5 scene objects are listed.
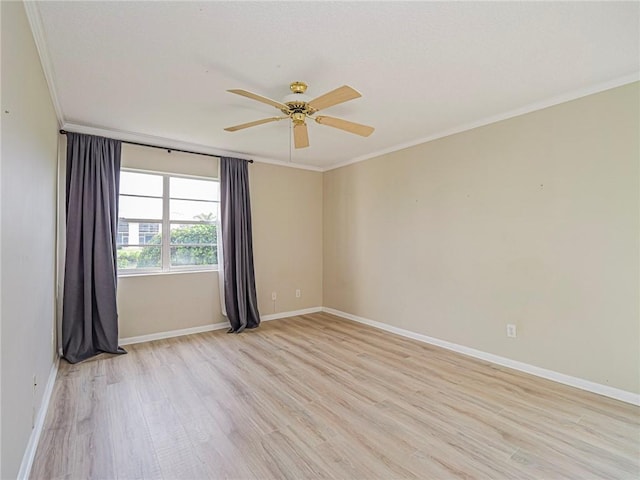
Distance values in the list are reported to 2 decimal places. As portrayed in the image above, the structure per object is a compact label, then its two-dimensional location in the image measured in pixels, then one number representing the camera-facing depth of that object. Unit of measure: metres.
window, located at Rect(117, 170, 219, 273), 4.04
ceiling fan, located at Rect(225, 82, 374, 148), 2.21
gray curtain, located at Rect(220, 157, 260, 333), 4.55
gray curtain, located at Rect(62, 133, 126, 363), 3.49
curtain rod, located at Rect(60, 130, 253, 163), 3.98
